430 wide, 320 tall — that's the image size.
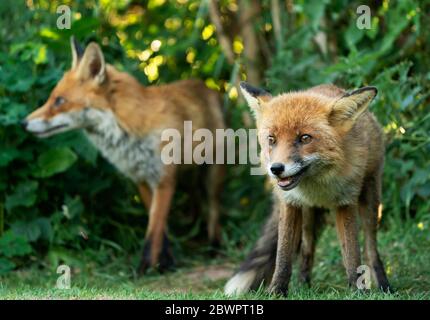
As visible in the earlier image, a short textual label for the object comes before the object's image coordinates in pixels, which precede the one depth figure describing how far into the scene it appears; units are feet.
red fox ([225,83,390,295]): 16.81
